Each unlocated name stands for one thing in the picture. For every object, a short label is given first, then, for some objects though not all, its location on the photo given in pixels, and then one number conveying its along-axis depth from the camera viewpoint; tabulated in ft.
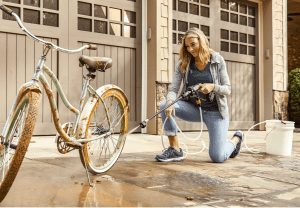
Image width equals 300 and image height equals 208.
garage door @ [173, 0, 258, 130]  24.77
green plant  29.86
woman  12.60
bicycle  7.04
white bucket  15.02
